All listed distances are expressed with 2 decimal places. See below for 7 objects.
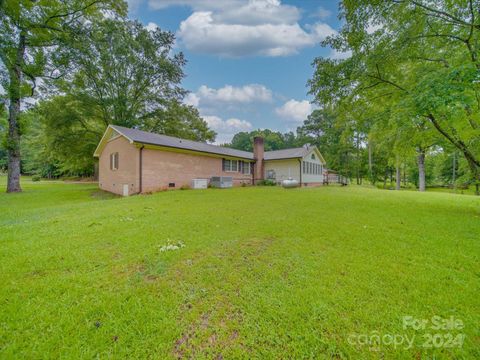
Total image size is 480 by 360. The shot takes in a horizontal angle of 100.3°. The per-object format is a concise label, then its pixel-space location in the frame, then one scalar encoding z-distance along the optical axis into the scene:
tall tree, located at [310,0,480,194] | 5.86
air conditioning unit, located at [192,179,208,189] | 15.13
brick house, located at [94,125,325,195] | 12.59
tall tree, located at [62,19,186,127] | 17.67
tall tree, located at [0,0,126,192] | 12.45
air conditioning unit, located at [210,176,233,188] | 16.27
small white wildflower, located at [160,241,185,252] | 3.61
